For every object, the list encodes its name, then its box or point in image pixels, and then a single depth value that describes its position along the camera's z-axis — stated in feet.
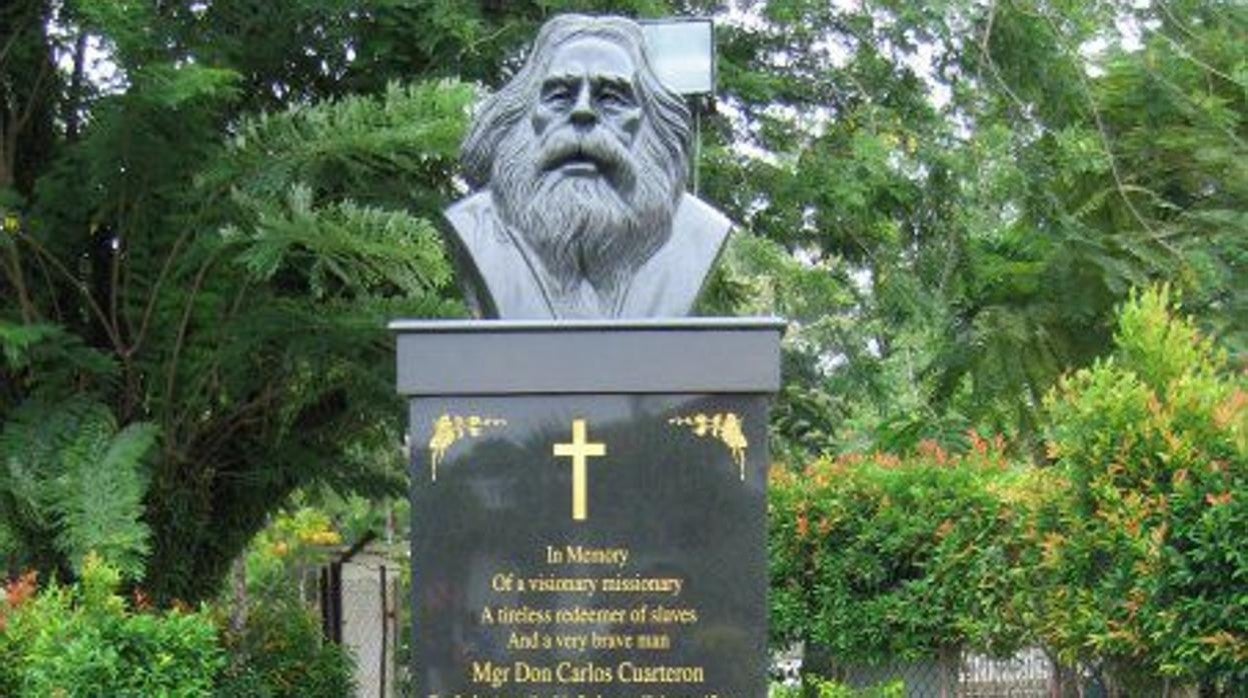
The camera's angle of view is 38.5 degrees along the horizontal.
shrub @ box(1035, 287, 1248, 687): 20.20
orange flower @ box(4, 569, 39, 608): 22.97
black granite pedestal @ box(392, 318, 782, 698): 15.78
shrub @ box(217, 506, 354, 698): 31.45
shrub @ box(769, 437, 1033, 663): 26.68
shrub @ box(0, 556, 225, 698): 21.49
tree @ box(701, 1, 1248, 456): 31.50
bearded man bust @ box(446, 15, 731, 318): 17.39
